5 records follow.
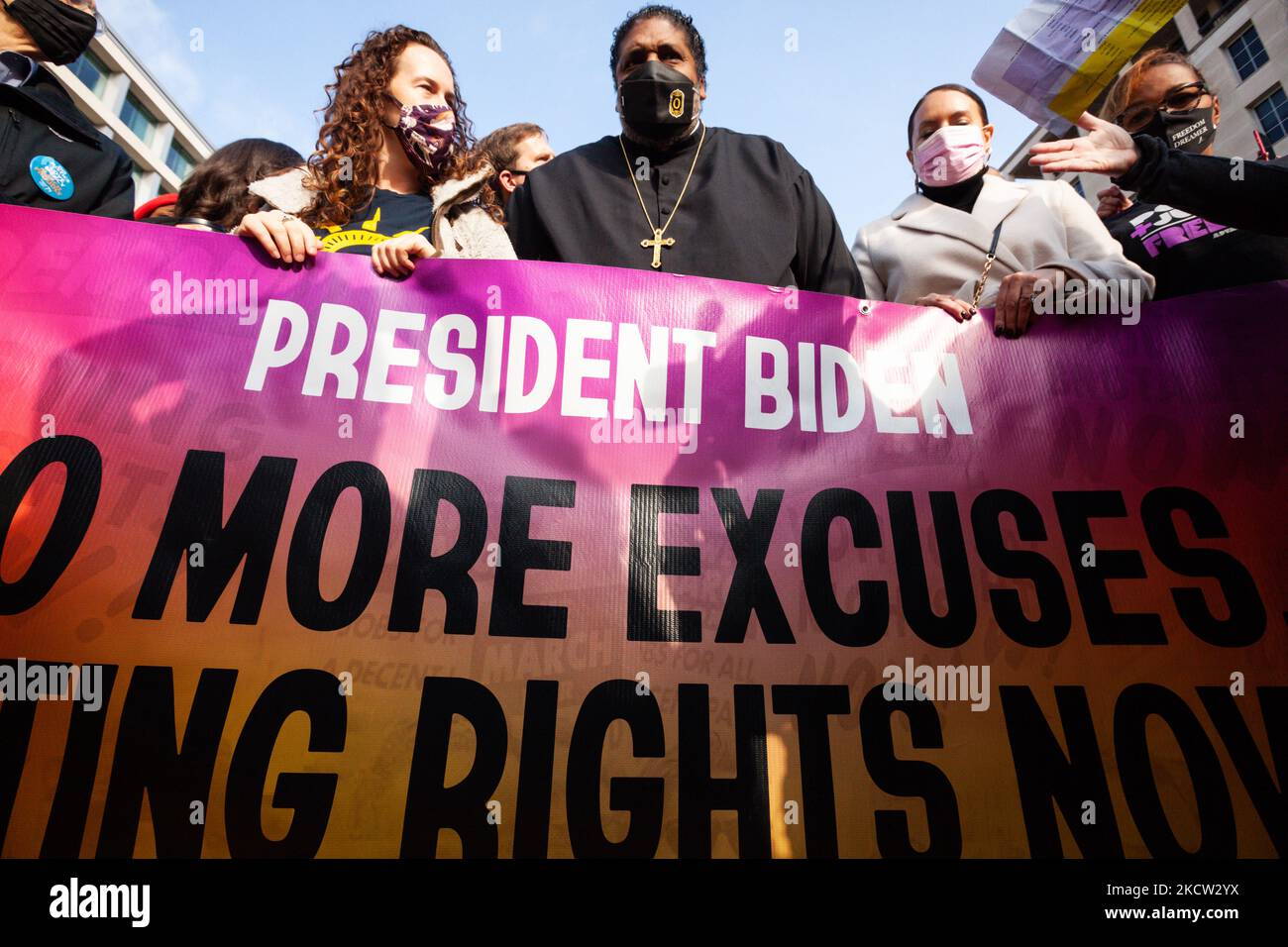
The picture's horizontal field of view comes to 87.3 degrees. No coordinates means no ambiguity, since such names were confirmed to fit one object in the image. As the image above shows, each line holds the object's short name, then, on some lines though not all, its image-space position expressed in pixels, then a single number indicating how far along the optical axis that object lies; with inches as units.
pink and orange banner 46.3
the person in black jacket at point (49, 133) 74.9
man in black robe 79.9
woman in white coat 71.3
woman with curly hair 82.0
